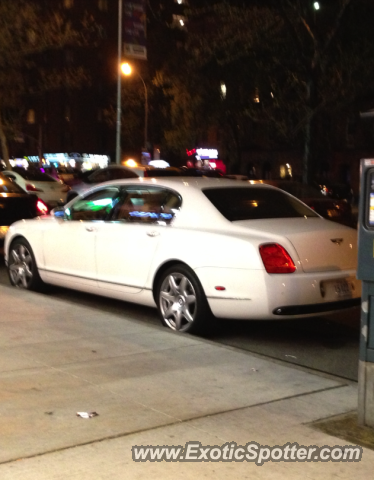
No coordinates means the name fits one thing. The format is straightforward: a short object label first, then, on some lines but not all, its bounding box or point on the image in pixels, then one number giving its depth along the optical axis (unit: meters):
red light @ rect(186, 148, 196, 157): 46.44
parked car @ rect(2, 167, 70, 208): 18.97
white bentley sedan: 6.63
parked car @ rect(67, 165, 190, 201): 18.72
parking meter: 4.41
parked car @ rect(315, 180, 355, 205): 24.59
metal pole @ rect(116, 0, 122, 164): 24.92
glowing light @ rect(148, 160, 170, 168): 39.38
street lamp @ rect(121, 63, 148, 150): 27.22
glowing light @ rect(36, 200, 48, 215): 12.43
